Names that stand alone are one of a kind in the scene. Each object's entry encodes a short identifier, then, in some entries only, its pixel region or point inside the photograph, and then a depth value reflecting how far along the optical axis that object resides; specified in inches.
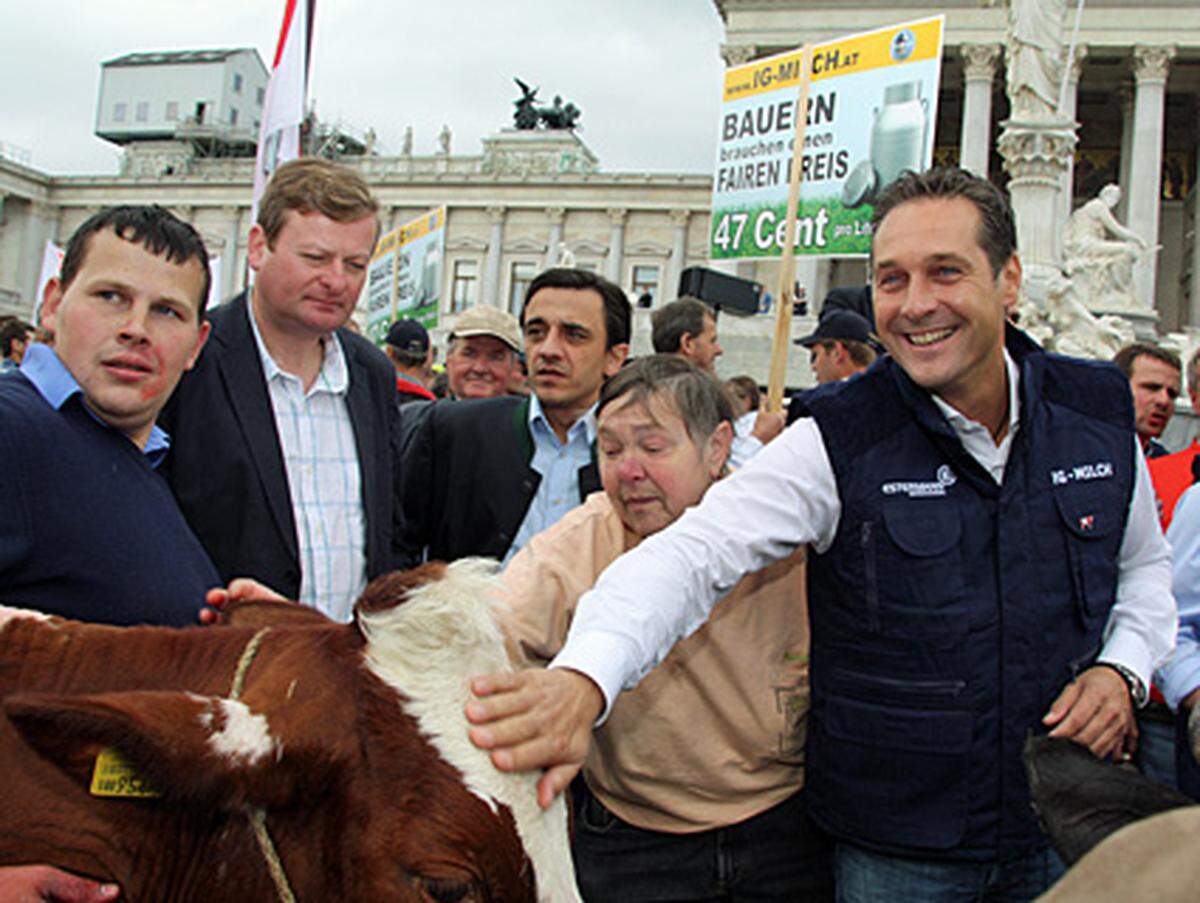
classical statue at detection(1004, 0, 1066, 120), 633.6
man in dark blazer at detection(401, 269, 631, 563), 155.3
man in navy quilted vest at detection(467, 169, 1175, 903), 86.4
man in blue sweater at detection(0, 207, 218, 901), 69.4
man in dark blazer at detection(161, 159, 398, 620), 116.6
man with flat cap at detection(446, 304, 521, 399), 232.8
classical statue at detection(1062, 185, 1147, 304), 803.4
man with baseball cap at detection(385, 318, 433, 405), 296.0
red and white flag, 303.0
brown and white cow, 49.4
